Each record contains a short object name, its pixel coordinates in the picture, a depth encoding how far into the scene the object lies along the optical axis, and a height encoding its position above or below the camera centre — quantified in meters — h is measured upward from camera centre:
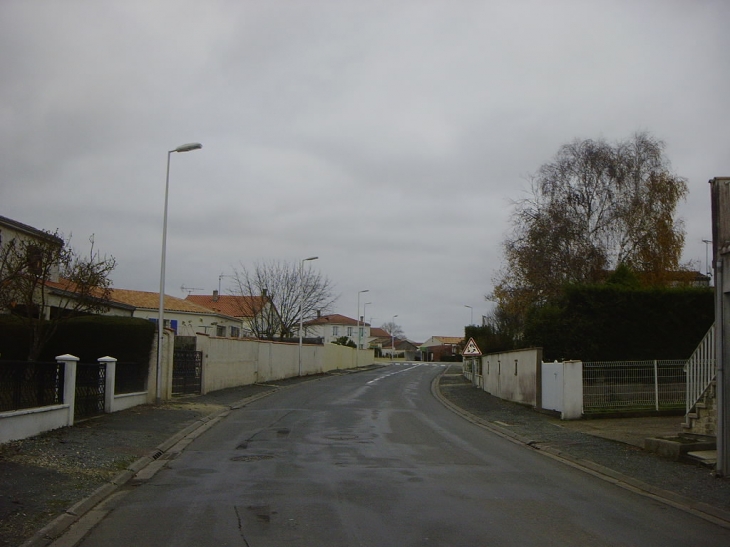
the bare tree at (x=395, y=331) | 172.12 +2.20
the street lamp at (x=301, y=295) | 55.56 +3.44
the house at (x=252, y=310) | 58.75 +2.34
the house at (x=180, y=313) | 49.84 +1.58
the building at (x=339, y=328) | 146.12 +2.19
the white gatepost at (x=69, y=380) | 15.34 -1.02
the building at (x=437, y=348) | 105.86 -1.42
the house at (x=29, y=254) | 18.95 +2.13
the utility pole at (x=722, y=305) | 11.13 +0.67
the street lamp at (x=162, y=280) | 22.62 +1.76
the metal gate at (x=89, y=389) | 16.50 -1.36
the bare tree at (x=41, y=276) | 19.61 +1.51
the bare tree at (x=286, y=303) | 58.22 +2.81
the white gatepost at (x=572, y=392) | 20.53 -1.37
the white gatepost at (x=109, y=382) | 18.56 -1.26
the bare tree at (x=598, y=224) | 36.34 +6.13
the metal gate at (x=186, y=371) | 25.58 -1.32
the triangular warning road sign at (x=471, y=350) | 33.92 -0.39
